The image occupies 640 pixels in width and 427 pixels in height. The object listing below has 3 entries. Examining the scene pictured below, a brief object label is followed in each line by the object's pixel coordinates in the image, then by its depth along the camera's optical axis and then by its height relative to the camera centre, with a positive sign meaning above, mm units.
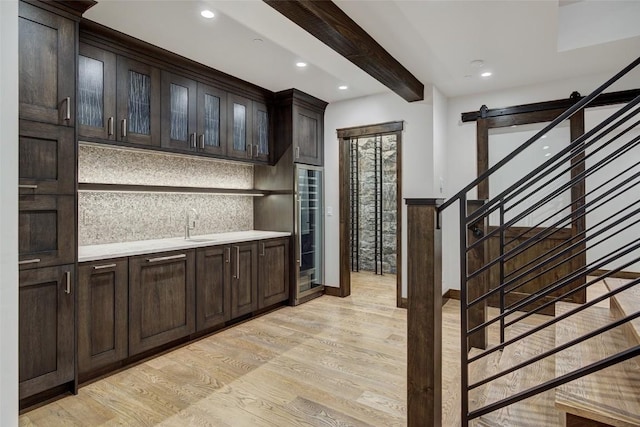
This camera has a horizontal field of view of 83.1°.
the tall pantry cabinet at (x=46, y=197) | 2143 +122
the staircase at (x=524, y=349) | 1424 -702
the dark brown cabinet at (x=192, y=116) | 3264 +973
